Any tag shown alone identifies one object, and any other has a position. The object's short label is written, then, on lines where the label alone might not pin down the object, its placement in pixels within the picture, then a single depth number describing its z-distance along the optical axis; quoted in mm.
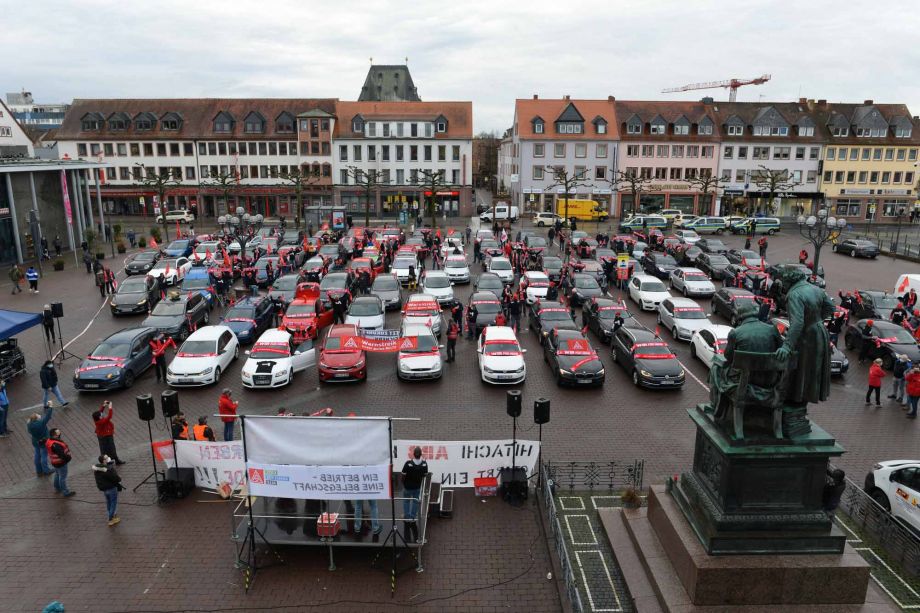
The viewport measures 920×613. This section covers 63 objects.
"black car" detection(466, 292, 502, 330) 25766
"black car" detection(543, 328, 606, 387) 20016
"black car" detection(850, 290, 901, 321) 26836
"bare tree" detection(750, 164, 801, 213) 68000
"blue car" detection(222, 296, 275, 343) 24516
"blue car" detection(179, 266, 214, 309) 29859
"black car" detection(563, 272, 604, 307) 30609
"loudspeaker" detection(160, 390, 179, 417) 13211
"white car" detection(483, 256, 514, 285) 34947
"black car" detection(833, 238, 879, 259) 46188
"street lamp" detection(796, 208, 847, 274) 27438
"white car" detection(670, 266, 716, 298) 32594
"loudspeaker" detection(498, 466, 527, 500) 13172
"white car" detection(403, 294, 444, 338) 24234
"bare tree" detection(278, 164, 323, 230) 67875
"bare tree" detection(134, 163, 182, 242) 67750
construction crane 140750
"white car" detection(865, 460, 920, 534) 11641
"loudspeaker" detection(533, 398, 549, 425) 12820
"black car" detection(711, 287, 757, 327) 27625
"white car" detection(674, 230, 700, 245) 48156
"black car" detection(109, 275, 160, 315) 28359
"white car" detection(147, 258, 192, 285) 33781
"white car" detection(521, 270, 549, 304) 30734
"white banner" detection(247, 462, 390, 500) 10445
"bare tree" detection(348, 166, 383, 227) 66812
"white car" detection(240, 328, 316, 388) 19797
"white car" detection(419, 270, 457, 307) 30250
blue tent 19561
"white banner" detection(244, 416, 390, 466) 10344
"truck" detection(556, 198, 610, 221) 66938
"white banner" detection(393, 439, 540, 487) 13078
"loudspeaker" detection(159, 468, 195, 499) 13125
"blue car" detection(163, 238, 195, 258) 40375
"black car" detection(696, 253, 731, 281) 38031
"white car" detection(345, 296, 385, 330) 24875
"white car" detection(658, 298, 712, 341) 24953
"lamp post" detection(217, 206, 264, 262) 35122
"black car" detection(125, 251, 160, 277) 37062
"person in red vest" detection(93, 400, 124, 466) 13626
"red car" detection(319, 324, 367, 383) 20269
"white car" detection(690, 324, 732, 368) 21594
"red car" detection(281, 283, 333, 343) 24219
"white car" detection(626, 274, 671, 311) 30214
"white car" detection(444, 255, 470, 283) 36188
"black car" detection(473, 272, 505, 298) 30641
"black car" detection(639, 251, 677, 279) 37788
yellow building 71688
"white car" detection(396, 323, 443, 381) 20547
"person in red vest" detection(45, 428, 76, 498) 12883
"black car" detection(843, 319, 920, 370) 21766
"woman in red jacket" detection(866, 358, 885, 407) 18594
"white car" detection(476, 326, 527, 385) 20109
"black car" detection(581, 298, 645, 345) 24681
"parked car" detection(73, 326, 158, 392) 19172
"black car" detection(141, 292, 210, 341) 24062
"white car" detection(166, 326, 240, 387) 19844
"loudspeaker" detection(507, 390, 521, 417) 12930
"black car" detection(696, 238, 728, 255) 42875
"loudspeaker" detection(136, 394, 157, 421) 12922
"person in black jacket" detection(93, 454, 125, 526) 11805
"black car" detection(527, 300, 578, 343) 24125
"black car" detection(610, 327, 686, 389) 19922
